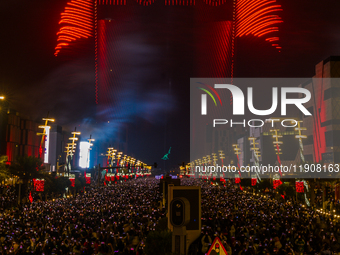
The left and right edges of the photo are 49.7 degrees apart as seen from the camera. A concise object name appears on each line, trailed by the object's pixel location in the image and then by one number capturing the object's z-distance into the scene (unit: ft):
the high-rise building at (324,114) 286.46
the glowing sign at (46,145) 266.86
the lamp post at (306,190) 146.06
